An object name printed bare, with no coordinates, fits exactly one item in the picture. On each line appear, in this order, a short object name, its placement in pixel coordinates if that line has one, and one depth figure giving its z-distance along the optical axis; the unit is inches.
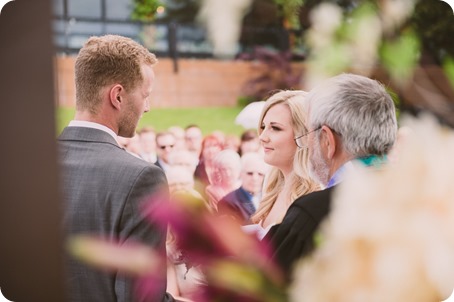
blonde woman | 148.2
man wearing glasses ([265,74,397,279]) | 132.6
